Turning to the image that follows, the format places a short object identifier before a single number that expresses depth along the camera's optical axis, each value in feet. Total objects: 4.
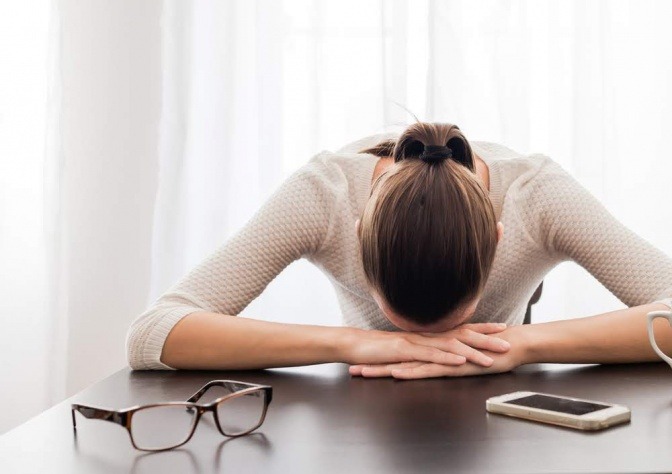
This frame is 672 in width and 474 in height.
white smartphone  2.29
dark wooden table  2.04
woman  3.23
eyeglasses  2.26
